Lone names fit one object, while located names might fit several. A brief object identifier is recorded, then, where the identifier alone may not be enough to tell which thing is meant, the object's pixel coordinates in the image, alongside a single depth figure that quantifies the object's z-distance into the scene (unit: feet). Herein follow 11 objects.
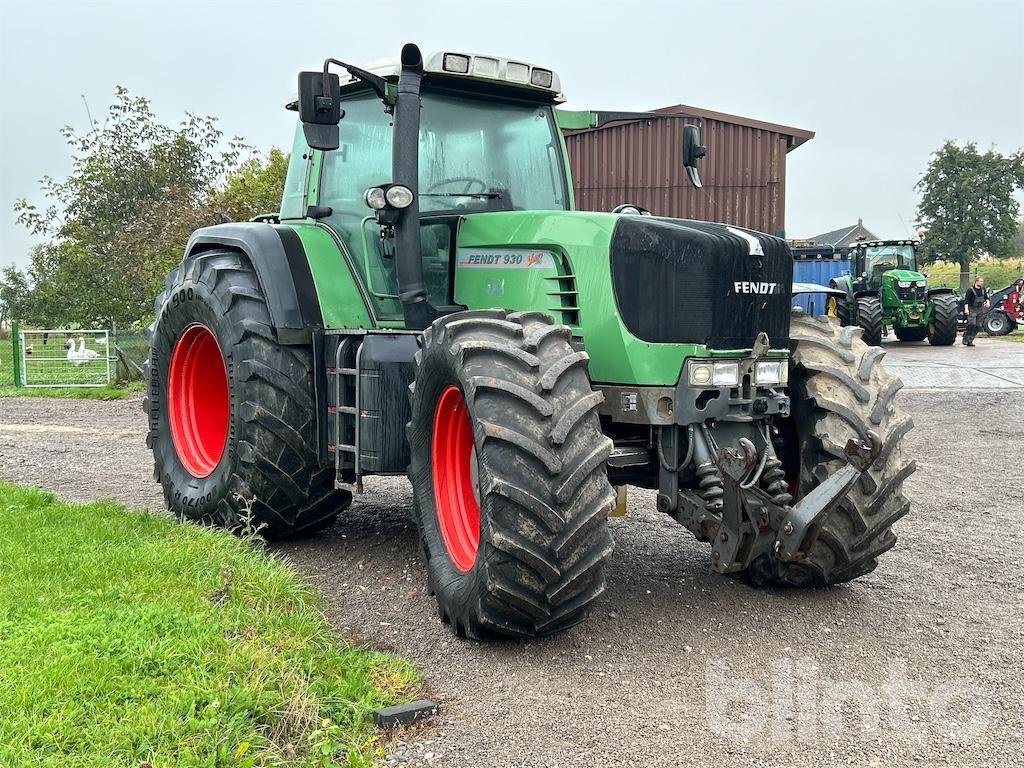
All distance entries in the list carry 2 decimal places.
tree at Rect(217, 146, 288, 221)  59.77
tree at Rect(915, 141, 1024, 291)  144.25
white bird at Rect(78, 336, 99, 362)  57.52
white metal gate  57.06
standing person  81.35
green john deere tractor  73.87
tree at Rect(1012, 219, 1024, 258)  151.94
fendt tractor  13.39
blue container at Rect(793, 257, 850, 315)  97.91
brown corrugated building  65.82
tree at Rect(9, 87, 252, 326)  64.39
